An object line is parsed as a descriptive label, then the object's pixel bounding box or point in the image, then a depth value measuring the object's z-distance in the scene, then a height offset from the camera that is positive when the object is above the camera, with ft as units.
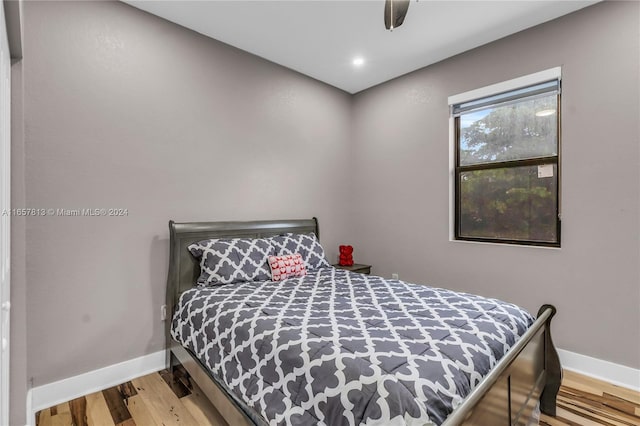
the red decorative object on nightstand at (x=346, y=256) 11.84 -1.63
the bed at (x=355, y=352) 3.73 -1.97
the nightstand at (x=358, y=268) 11.43 -2.01
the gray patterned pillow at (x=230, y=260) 7.89 -1.25
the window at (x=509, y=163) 8.69 +1.39
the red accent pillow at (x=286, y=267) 8.50 -1.49
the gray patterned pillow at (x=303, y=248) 9.33 -1.09
